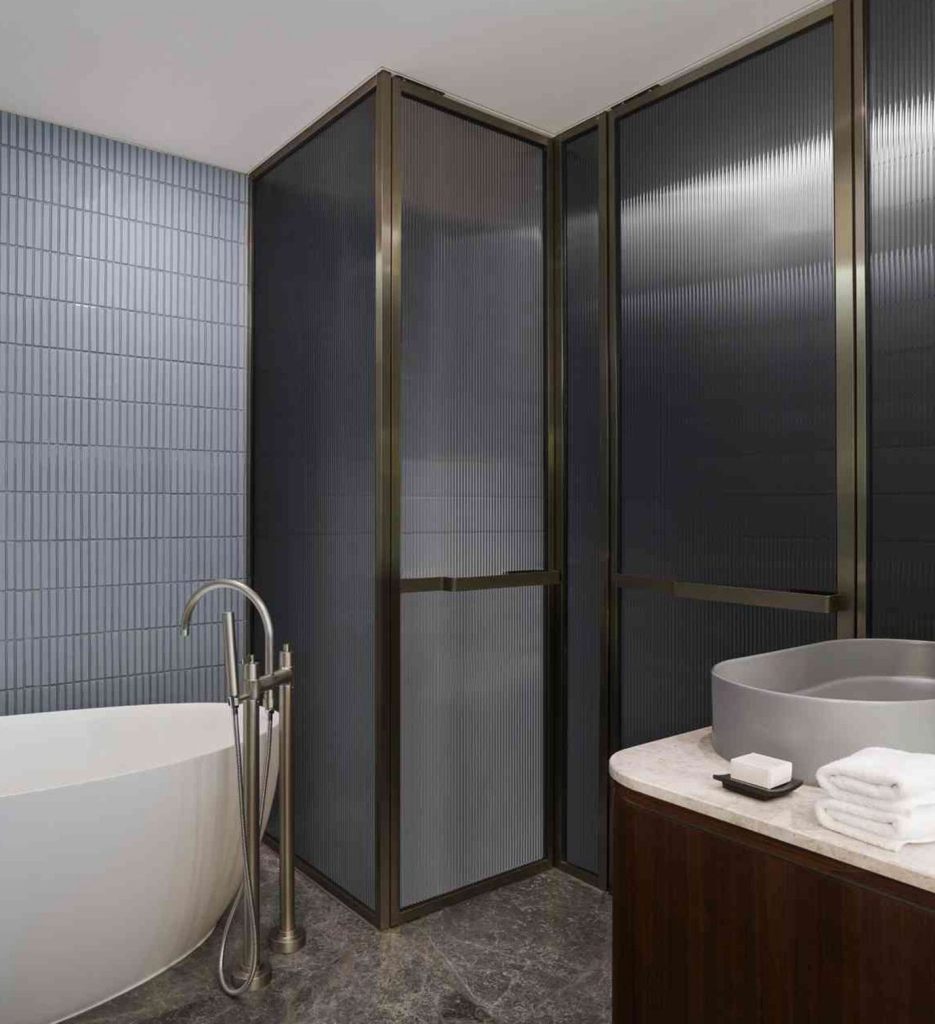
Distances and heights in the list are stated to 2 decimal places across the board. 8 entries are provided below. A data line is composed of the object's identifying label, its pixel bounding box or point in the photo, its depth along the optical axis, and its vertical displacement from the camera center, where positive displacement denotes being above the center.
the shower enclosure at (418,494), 2.57 +0.02
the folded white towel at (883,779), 1.23 -0.42
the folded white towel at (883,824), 1.23 -0.48
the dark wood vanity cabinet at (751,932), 1.18 -0.68
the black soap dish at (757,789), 1.42 -0.50
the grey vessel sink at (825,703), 1.47 -0.40
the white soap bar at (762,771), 1.44 -0.47
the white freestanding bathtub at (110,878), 1.91 -0.92
